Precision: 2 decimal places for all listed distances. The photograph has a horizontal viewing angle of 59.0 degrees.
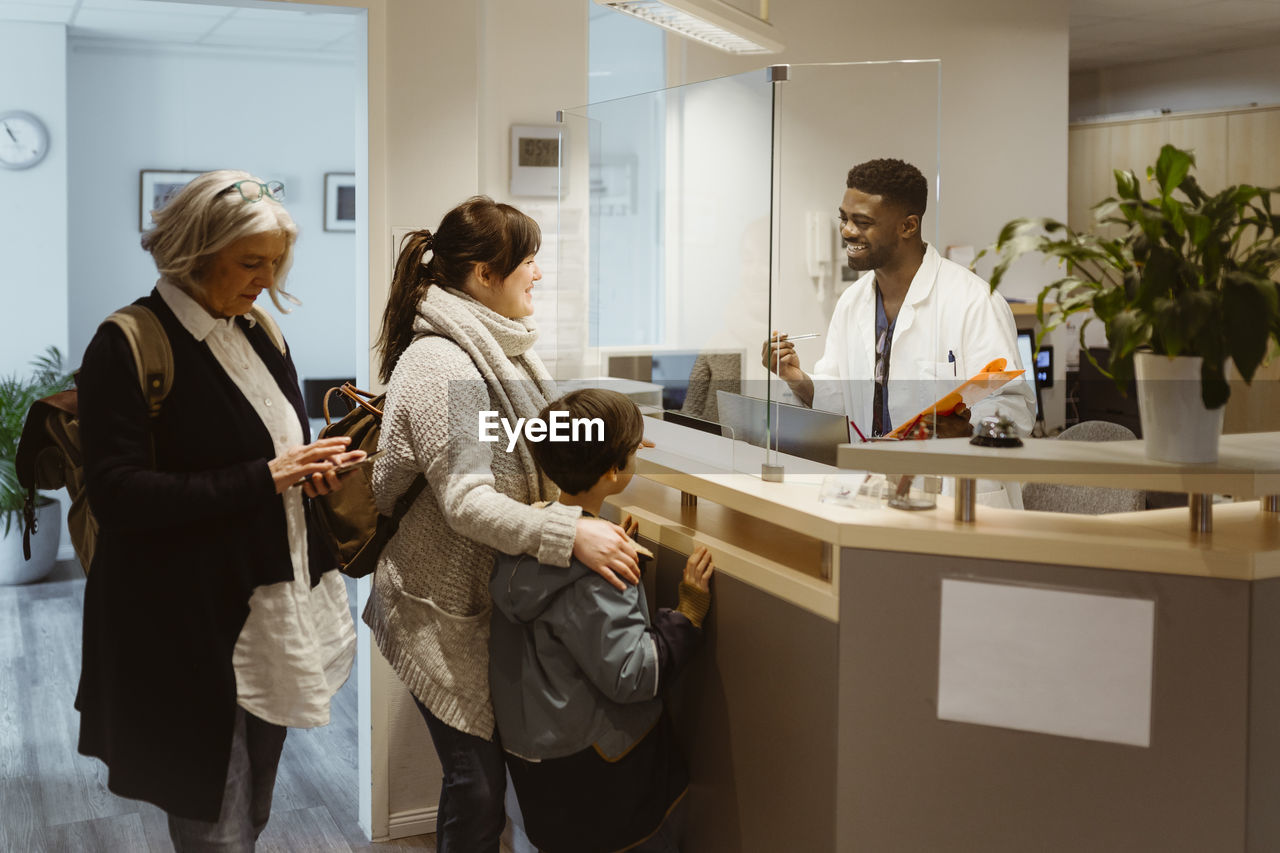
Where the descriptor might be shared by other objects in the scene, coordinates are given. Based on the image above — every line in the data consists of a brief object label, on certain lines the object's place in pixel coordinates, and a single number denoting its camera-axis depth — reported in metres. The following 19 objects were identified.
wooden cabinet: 5.77
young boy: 1.70
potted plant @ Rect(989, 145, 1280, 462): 1.37
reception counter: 1.42
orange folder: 1.79
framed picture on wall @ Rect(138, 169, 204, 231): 5.89
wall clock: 5.45
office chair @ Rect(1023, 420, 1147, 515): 2.76
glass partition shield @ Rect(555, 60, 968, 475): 1.83
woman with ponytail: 1.75
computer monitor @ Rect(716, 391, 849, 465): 1.87
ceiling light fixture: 2.67
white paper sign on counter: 1.44
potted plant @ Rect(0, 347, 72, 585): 5.19
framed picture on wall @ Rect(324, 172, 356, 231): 6.43
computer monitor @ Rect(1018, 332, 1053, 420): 5.39
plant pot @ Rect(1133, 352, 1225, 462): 1.44
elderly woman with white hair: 1.77
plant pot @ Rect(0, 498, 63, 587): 5.43
